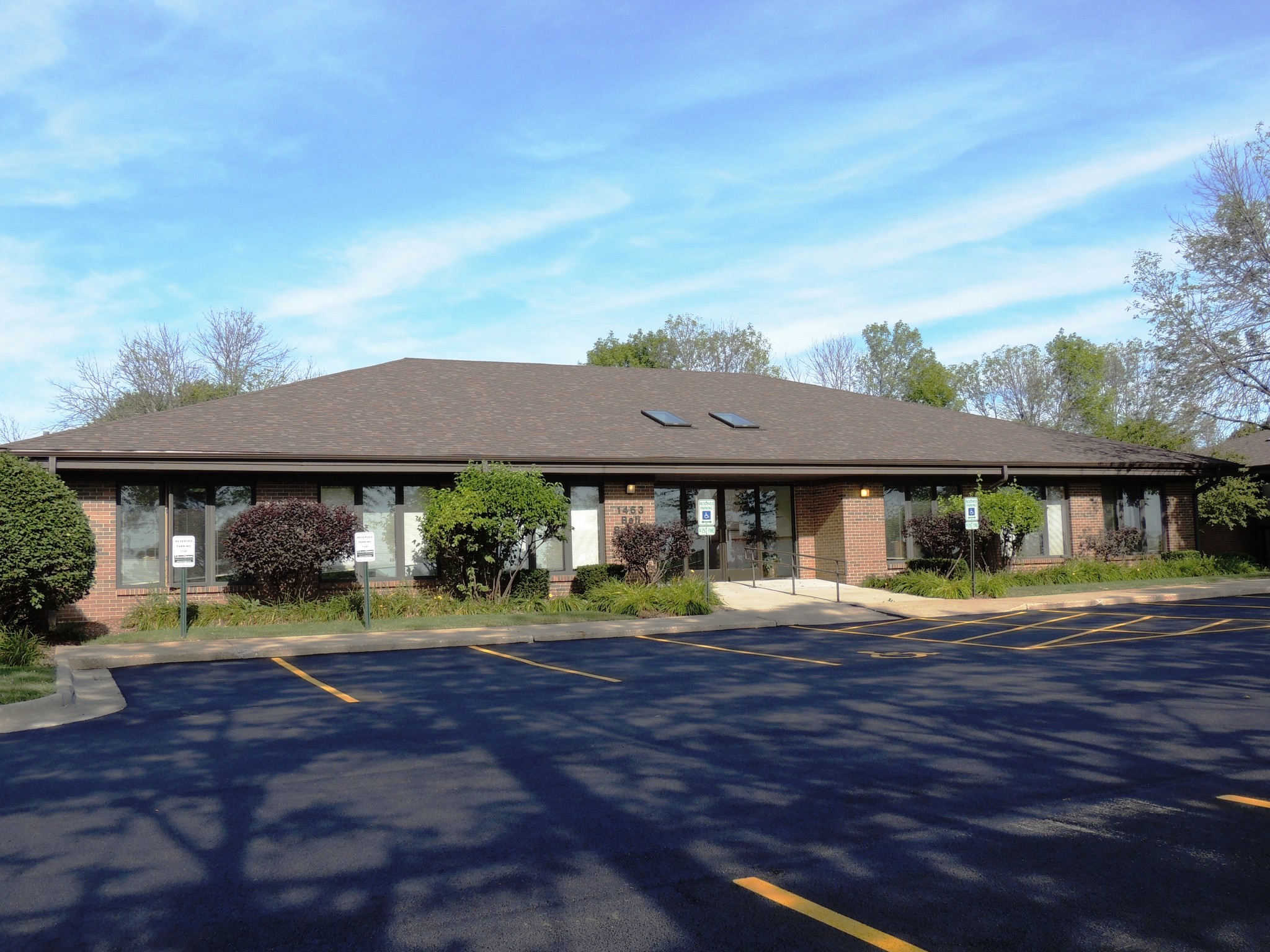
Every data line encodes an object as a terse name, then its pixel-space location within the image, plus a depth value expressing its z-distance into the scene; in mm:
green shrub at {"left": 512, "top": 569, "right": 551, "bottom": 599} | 20688
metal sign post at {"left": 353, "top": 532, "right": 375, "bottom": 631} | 16609
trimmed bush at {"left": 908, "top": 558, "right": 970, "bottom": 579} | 23016
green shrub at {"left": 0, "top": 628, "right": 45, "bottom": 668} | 13734
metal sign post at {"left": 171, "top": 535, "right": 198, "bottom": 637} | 15766
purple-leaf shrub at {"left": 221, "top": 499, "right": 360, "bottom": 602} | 18031
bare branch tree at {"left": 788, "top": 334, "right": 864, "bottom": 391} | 58938
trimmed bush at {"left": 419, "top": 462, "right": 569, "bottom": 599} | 18922
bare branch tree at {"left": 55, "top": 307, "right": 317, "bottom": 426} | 42219
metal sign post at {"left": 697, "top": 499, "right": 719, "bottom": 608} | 18875
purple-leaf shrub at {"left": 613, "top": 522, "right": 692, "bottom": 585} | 21047
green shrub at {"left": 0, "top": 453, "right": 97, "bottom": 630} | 15055
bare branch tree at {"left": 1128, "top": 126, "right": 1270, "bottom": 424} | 28938
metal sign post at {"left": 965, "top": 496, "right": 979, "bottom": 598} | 20516
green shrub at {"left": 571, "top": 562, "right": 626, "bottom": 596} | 21031
